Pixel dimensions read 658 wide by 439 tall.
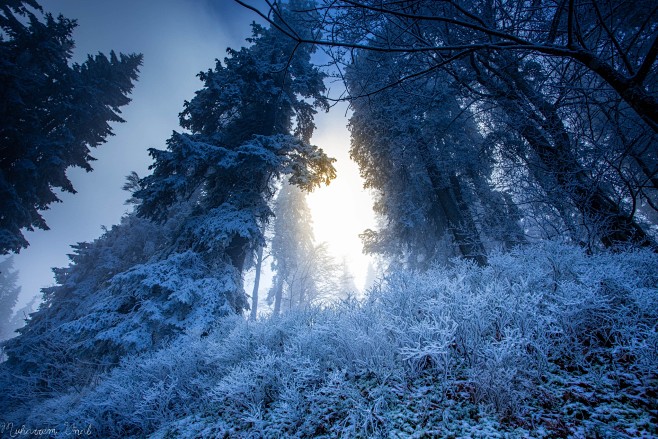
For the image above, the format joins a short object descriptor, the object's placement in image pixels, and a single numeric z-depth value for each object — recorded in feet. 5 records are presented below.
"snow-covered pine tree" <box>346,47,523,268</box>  30.12
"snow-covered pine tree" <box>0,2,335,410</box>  20.54
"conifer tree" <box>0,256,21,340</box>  158.30
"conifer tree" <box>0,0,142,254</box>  32.80
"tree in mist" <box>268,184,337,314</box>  79.46
